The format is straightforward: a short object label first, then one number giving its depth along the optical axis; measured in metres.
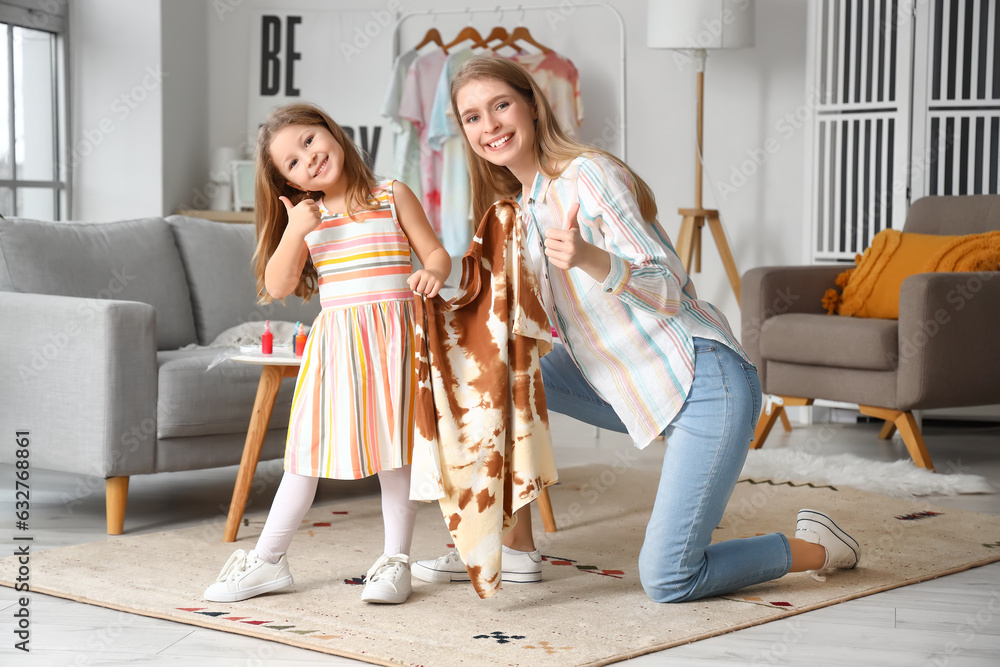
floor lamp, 4.36
